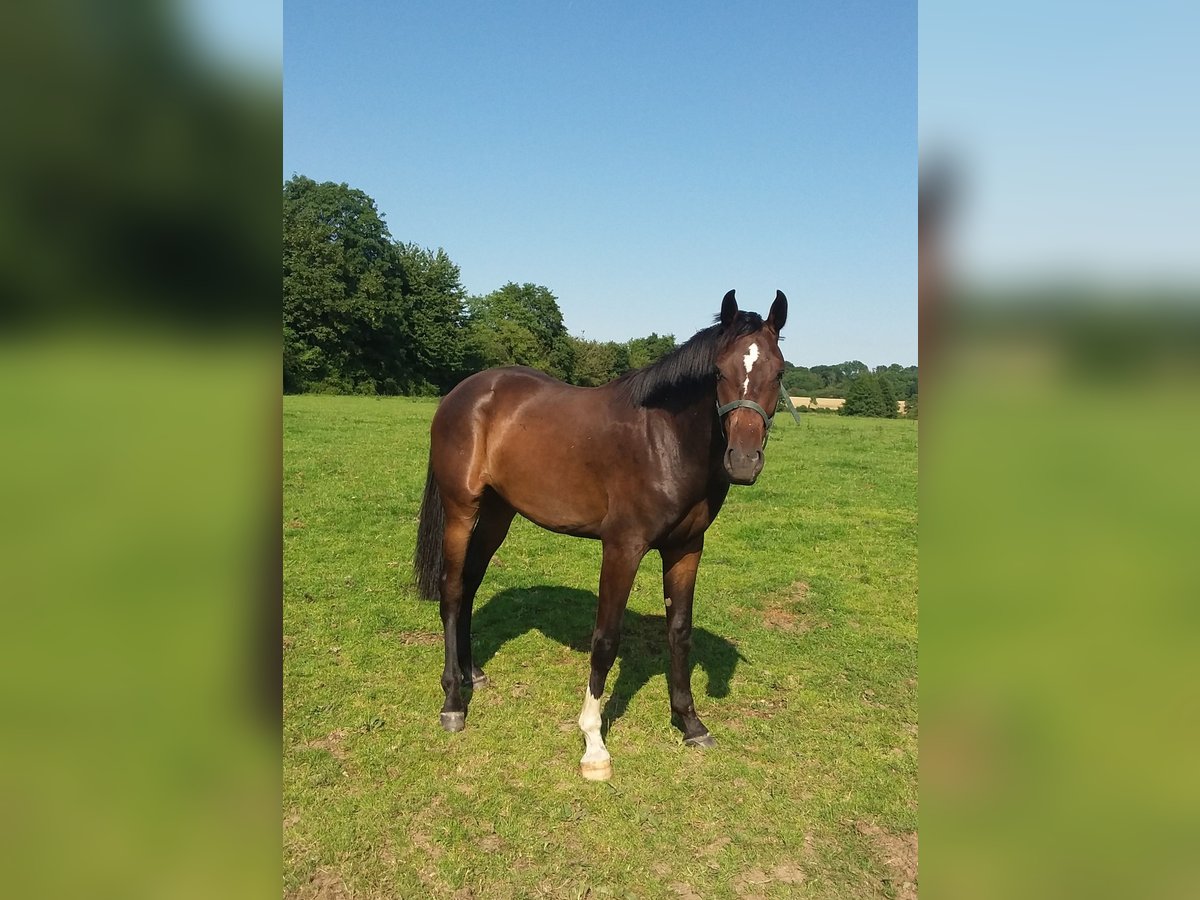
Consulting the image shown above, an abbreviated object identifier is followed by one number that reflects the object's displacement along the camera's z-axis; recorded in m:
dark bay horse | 3.22
